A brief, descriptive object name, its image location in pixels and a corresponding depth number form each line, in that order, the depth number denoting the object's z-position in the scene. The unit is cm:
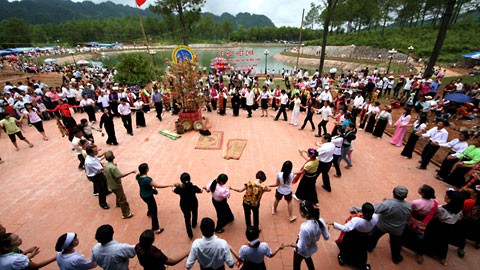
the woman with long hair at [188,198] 369
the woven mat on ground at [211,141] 781
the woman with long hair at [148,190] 388
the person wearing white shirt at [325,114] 812
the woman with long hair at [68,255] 251
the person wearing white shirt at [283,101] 1013
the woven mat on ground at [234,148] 717
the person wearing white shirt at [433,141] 612
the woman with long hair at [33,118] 798
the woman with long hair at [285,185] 407
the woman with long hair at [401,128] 751
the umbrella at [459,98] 899
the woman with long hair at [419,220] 336
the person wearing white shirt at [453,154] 555
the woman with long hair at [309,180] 452
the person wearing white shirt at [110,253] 261
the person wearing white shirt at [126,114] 841
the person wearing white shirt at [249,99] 1082
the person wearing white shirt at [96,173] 449
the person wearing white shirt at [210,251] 261
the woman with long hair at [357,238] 315
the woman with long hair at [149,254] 246
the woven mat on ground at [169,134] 866
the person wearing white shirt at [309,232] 284
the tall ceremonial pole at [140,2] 902
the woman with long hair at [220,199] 384
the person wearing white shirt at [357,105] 974
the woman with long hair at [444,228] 330
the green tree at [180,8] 2013
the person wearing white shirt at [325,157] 502
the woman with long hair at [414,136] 682
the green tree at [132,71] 1875
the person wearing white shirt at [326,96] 1049
